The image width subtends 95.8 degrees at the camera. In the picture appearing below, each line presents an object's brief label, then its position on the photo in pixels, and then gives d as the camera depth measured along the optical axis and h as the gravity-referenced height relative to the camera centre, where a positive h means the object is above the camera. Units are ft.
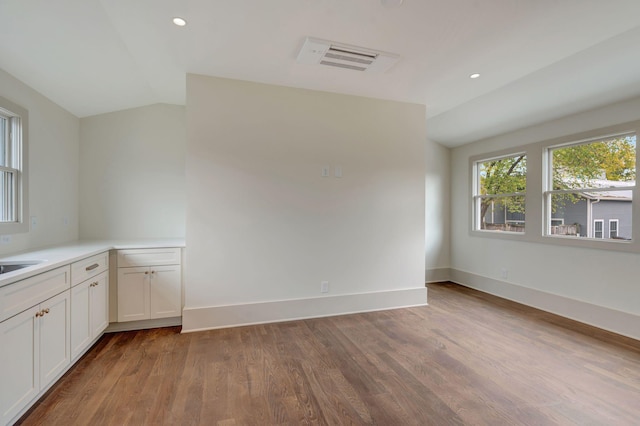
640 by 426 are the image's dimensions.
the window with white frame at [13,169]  7.94 +1.18
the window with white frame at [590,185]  10.14 +1.07
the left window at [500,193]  13.73 +0.95
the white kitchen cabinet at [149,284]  9.57 -2.45
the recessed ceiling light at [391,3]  6.31 +4.62
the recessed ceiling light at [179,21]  6.98 +4.65
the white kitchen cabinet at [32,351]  5.21 -2.88
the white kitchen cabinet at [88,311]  7.50 -2.85
